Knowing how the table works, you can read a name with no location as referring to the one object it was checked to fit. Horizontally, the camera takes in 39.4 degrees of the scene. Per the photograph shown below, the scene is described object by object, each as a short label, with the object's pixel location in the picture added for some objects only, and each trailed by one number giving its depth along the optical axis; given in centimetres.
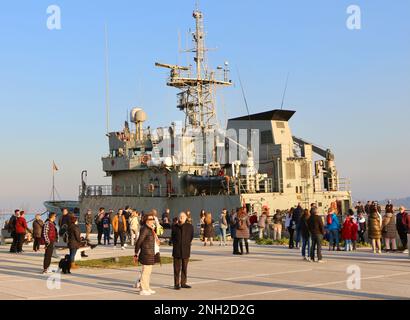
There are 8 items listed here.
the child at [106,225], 2328
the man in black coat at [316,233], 1553
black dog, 1376
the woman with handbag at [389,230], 1767
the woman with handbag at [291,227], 2009
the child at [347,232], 1848
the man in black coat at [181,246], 1109
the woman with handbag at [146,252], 1045
